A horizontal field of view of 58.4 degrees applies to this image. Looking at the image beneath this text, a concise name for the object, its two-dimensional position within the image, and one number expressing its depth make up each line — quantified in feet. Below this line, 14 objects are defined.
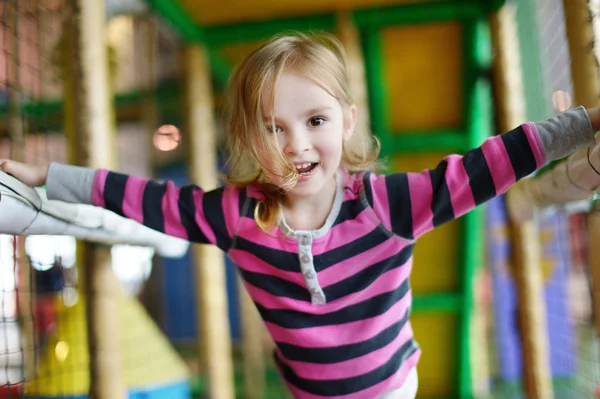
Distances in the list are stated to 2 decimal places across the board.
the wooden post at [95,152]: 2.84
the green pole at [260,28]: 5.35
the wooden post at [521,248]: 4.18
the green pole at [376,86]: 5.57
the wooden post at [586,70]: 2.44
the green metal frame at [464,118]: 5.33
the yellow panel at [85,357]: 3.69
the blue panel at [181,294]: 10.73
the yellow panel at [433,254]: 6.11
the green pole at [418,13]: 5.19
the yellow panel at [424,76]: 5.59
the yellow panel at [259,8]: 4.98
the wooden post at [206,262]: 4.93
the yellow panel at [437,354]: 6.41
